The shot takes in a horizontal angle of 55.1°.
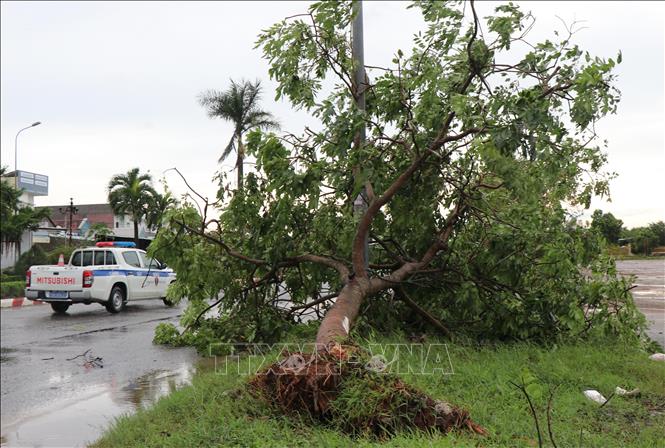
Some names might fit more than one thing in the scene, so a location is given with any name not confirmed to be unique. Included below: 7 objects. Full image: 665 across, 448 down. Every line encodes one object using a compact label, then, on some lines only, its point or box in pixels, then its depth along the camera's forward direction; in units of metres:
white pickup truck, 15.78
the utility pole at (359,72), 7.64
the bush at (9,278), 27.51
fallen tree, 6.65
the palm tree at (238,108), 34.03
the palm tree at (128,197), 47.12
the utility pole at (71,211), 36.25
